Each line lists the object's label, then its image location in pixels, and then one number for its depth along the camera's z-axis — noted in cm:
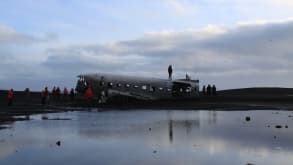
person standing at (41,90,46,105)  5028
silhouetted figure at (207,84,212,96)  7044
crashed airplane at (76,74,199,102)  5628
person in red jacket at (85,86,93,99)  5156
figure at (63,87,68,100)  7065
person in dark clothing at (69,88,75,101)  6088
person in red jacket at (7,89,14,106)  4685
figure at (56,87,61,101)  6706
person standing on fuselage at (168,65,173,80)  6656
